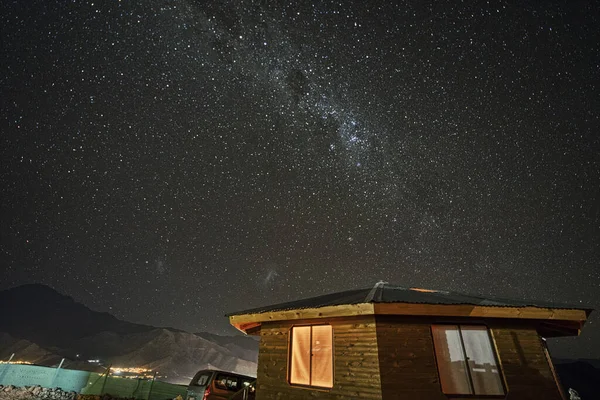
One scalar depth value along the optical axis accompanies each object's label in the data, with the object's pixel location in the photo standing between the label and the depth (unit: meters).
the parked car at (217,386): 10.55
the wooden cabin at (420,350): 6.92
